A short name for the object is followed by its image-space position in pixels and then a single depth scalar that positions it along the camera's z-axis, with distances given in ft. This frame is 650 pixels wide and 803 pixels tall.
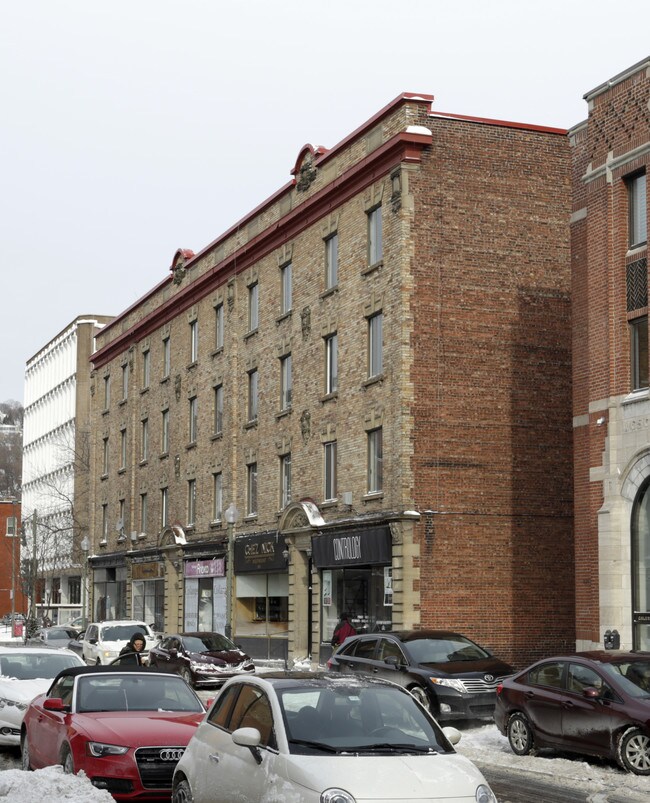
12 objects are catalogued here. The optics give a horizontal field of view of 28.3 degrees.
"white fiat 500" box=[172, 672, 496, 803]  28.99
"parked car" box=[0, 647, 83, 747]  57.72
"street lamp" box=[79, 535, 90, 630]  194.22
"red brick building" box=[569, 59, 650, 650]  83.97
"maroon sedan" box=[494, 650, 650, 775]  52.47
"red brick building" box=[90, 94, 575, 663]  107.55
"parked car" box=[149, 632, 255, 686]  98.43
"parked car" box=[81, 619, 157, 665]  119.03
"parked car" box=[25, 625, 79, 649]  148.15
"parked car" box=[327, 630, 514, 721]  70.90
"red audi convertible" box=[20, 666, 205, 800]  41.70
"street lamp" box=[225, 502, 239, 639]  125.39
